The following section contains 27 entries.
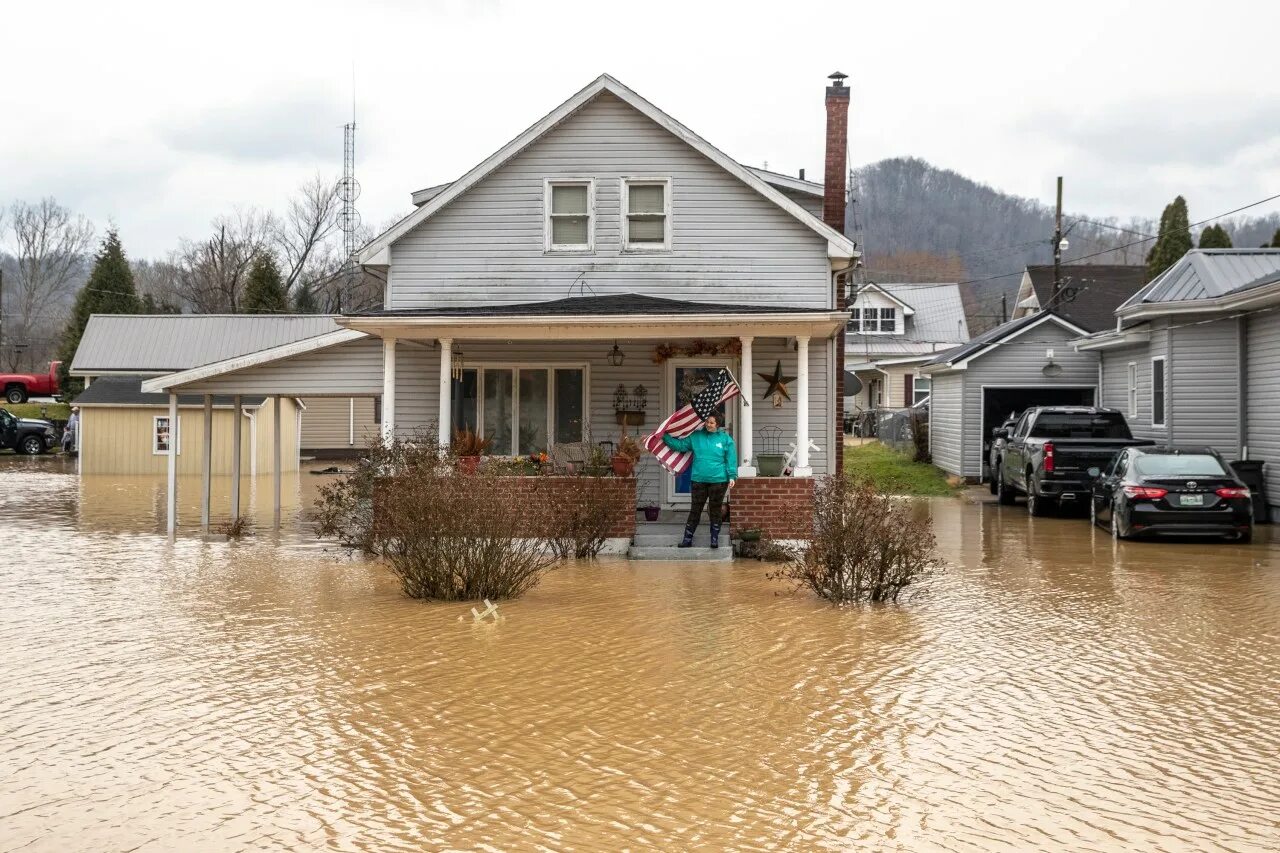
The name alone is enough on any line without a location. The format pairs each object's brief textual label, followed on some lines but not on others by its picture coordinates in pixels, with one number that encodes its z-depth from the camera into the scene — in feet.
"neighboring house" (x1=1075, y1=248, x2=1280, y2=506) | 73.05
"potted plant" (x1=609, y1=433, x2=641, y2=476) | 59.36
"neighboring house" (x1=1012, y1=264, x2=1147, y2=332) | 147.62
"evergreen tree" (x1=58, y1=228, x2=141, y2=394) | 200.13
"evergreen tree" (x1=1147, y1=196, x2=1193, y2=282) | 177.37
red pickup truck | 201.05
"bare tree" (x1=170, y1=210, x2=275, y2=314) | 233.55
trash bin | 72.33
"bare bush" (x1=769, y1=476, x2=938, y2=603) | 43.88
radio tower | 224.53
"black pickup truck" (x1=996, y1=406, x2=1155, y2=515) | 77.77
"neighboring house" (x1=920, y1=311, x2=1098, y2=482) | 107.34
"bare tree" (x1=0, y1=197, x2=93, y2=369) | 306.76
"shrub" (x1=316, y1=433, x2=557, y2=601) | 44.16
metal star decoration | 69.41
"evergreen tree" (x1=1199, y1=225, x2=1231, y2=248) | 179.32
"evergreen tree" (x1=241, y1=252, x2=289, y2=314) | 191.01
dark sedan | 62.80
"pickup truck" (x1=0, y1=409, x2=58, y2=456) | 161.58
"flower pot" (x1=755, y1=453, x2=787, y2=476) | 60.80
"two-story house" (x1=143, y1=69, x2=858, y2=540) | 68.03
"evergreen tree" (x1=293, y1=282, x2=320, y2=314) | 217.15
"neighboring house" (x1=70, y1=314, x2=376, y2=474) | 130.21
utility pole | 139.36
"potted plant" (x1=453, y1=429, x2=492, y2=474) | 58.75
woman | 57.21
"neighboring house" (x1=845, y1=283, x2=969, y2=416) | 200.44
